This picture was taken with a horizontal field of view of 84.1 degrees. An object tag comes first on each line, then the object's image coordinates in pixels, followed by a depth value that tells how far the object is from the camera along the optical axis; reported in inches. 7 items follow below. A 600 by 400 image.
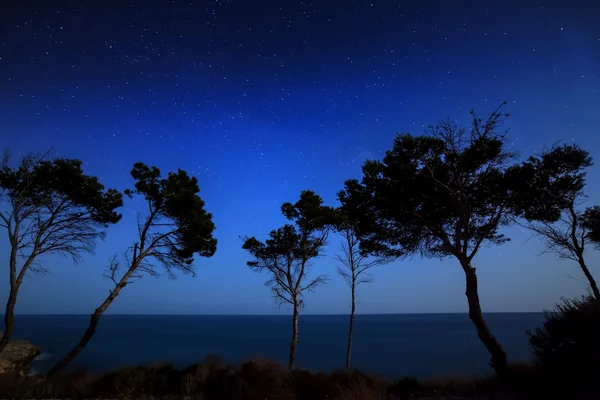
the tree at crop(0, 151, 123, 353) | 508.4
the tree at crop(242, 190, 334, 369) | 776.9
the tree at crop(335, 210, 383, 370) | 698.2
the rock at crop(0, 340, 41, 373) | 388.4
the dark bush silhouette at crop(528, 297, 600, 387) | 217.9
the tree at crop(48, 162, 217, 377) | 622.5
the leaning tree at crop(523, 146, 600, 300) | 544.1
